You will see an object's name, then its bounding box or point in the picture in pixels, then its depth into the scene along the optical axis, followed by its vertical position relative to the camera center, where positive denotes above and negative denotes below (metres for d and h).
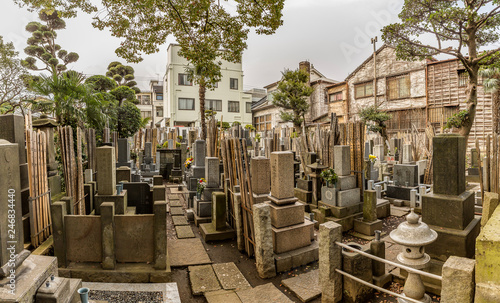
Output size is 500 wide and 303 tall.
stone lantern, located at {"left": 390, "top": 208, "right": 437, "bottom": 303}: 3.05 -1.25
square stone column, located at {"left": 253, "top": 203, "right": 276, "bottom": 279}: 4.89 -1.72
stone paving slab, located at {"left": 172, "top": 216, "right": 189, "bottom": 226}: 7.78 -2.14
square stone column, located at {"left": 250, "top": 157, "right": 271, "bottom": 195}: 6.12 -0.68
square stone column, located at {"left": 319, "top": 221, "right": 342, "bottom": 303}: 3.96 -1.72
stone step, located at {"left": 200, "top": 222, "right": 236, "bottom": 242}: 6.61 -2.14
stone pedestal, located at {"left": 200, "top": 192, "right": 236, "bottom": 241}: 6.64 -1.98
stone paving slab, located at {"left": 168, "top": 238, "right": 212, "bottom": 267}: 5.53 -2.29
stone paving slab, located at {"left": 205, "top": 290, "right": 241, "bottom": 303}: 4.28 -2.41
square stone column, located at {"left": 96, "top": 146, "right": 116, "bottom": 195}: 5.89 -0.45
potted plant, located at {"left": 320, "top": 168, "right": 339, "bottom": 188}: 7.66 -0.95
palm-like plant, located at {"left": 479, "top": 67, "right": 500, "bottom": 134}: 17.90 +3.46
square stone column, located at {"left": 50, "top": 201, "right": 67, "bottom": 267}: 4.55 -1.36
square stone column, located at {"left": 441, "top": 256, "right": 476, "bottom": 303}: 2.38 -1.26
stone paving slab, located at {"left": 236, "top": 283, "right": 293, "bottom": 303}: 4.25 -2.40
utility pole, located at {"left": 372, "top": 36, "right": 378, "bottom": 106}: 26.45 +6.69
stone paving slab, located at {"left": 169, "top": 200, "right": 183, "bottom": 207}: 9.60 -2.00
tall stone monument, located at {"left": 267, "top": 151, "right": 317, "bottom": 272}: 5.38 -1.39
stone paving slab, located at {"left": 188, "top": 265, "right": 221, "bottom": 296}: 4.59 -2.36
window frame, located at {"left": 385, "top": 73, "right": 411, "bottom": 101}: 24.23 +5.39
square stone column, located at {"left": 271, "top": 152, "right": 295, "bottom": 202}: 5.56 -0.61
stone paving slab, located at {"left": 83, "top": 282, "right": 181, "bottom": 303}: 4.16 -2.22
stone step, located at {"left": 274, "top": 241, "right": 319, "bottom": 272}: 5.12 -2.20
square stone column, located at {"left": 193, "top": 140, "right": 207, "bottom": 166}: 10.50 -0.25
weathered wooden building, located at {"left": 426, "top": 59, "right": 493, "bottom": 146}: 20.66 +3.37
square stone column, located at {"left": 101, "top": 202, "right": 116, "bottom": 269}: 4.46 -1.41
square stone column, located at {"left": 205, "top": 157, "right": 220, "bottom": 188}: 8.08 -0.79
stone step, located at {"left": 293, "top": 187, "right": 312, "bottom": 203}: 8.79 -1.66
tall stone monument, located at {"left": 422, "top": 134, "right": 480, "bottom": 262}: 4.22 -1.05
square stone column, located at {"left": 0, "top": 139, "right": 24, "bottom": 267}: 2.35 -0.47
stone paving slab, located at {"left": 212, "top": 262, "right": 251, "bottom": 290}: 4.70 -2.37
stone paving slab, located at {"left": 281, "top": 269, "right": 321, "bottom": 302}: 4.30 -2.37
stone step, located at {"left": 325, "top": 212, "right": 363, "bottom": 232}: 7.26 -2.11
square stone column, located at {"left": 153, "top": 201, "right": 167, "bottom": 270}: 4.61 -1.54
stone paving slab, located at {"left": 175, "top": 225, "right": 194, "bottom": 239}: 6.87 -2.20
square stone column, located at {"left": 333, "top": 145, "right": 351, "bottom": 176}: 7.84 -0.50
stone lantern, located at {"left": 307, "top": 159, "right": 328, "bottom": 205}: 8.44 -1.18
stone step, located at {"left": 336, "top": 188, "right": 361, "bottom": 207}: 7.54 -1.54
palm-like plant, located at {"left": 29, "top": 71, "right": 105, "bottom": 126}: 9.14 +1.88
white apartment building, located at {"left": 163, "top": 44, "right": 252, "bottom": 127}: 33.44 +6.40
